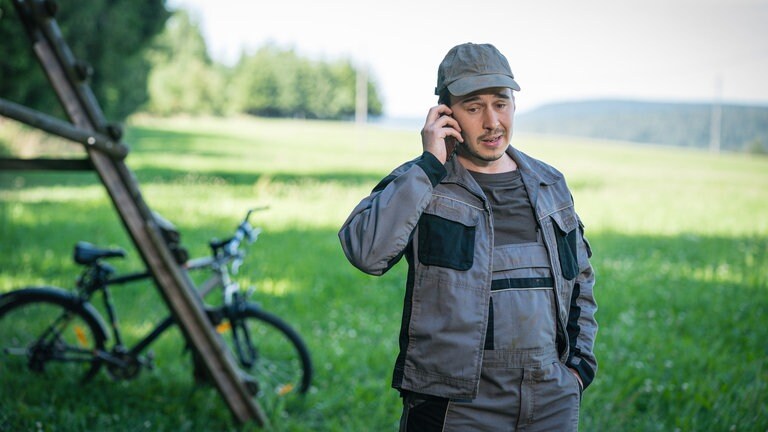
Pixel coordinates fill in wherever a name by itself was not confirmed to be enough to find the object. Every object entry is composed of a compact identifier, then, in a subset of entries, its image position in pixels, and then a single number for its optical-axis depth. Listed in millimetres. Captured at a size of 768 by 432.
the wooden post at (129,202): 3947
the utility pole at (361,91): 41953
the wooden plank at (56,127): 3809
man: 2320
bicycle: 5062
